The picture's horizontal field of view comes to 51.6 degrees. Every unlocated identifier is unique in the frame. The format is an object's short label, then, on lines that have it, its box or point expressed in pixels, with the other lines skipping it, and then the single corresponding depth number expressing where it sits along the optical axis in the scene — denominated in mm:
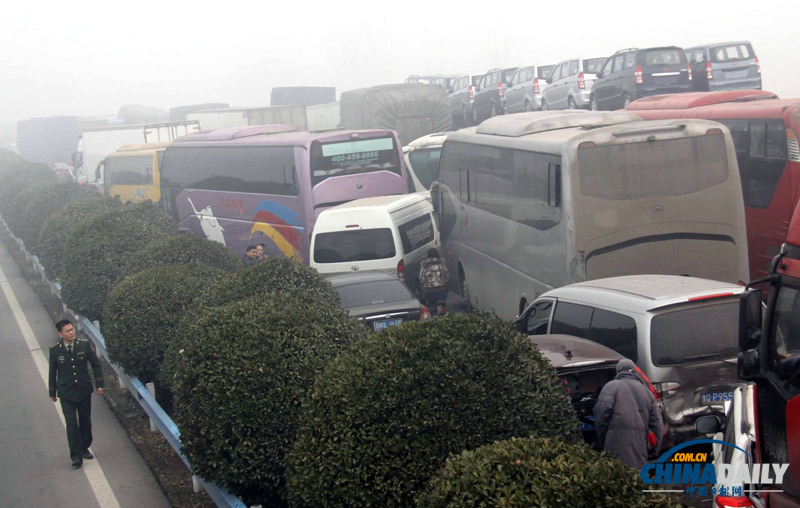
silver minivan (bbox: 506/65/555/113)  32812
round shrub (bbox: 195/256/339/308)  9453
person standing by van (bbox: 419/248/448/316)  14344
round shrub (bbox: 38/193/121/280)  17641
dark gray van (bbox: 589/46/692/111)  24375
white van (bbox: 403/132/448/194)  23891
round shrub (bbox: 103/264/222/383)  10422
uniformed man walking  9391
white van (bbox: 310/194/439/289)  14680
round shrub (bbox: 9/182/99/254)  23297
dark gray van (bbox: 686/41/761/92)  25344
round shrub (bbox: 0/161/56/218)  31759
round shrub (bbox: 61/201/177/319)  13844
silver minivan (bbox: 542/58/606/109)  29062
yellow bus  28562
